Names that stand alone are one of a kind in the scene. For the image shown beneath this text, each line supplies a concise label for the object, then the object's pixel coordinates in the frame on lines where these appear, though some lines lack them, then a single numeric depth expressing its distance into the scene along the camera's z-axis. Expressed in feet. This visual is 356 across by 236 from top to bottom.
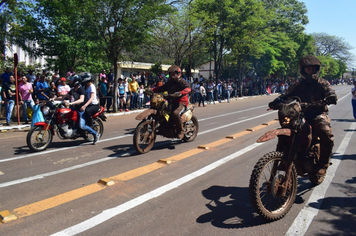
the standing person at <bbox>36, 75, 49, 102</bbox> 43.39
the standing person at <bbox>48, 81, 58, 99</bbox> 43.46
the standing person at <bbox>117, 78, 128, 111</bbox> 56.25
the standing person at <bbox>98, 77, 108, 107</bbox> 53.78
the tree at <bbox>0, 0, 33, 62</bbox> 44.70
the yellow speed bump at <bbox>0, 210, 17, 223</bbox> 12.52
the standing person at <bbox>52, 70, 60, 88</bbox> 46.99
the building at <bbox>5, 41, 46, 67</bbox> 56.13
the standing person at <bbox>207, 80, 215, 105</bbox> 78.64
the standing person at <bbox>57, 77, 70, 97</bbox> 40.17
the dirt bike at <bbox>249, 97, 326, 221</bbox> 12.37
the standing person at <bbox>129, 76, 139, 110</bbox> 58.54
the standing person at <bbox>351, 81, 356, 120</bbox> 45.30
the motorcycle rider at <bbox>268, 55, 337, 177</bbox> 14.93
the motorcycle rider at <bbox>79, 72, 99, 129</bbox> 26.81
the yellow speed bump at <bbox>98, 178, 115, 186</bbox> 16.77
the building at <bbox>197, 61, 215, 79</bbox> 184.34
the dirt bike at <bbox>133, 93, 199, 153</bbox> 23.75
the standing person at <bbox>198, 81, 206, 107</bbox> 71.72
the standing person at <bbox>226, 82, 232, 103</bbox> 87.20
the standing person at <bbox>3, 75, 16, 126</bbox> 39.06
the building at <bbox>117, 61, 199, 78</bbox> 113.87
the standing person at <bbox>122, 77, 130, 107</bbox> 57.72
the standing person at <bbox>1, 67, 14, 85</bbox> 41.04
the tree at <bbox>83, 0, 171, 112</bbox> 48.44
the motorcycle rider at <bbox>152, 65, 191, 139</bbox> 25.63
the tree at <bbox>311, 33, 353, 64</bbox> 282.77
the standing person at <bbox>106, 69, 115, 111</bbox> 54.75
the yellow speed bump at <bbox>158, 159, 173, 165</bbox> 21.04
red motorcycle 24.14
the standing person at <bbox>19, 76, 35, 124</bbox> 40.22
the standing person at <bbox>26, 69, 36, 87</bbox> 46.06
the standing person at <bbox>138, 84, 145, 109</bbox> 60.18
